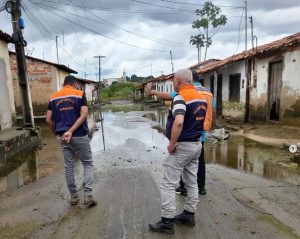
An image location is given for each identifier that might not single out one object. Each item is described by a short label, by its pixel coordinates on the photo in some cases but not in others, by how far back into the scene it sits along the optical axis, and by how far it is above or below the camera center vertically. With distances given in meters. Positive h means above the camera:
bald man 2.84 -0.58
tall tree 28.38 +8.18
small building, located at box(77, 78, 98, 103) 32.55 +0.87
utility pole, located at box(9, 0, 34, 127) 8.36 +1.09
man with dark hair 3.46 -0.47
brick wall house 17.87 +1.01
